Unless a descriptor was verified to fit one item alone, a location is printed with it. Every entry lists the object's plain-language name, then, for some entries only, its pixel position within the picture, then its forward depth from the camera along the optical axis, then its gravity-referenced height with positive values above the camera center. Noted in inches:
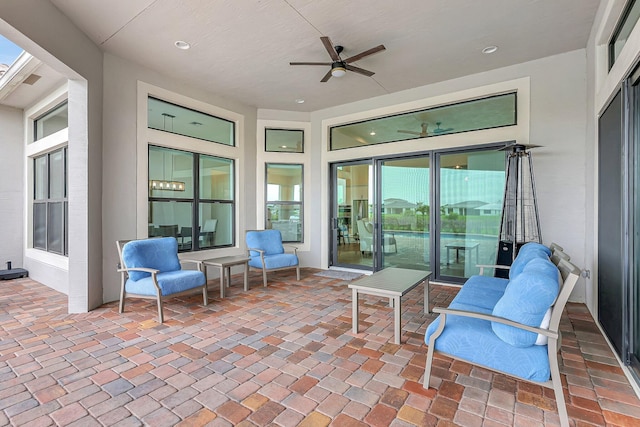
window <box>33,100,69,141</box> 187.5 +57.0
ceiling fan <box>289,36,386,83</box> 129.1 +67.7
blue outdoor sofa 68.1 -29.7
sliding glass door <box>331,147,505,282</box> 186.7 -0.3
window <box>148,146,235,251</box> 187.5 +8.2
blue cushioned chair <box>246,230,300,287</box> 197.5 -28.6
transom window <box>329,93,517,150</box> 179.6 +58.0
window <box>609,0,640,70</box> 97.2 +62.6
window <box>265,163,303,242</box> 248.4 +8.7
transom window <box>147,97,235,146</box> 184.1 +57.6
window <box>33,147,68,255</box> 184.5 +4.8
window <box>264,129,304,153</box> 246.8 +56.6
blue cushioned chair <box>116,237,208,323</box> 135.0 -30.2
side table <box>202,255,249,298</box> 167.0 -30.3
